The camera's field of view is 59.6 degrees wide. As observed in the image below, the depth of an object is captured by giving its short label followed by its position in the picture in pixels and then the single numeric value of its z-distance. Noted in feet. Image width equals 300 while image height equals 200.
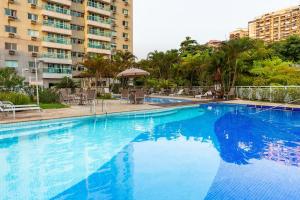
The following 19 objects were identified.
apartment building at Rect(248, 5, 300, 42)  374.22
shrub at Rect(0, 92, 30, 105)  47.83
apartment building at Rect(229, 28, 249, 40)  438.73
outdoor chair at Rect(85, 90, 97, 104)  54.13
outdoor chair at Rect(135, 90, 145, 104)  65.10
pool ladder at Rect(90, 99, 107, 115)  46.69
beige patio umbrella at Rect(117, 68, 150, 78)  67.00
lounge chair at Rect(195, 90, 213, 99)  89.56
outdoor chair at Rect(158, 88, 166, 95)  112.82
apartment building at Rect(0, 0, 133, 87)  123.44
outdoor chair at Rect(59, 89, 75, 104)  63.10
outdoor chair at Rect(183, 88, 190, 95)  106.76
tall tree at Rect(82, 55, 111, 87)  88.17
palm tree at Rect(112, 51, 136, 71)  104.05
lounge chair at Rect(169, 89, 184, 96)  106.02
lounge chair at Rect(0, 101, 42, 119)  39.97
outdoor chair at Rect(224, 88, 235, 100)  83.18
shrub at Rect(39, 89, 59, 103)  59.85
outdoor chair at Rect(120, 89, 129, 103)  67.46
